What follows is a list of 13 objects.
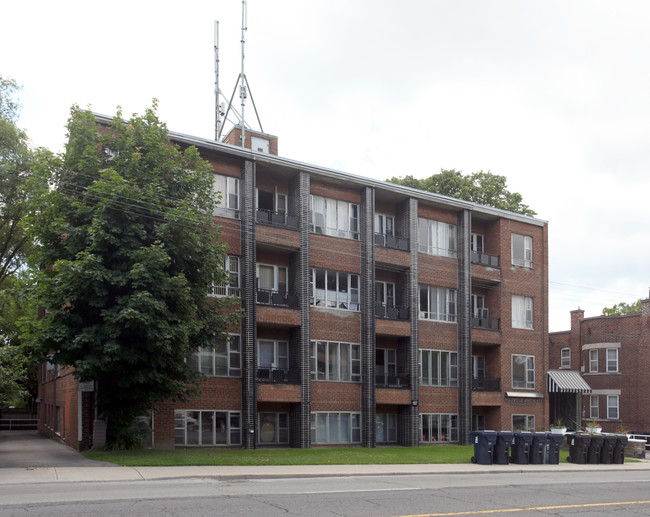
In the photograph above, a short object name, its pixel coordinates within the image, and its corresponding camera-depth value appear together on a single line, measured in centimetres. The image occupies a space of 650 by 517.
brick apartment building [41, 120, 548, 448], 2870
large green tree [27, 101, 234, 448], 2081
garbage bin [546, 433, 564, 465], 2655
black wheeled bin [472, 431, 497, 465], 2477
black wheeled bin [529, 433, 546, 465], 2615
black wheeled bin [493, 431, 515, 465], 2495
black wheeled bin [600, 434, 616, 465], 2825
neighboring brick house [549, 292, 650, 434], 4403
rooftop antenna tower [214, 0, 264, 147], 3228
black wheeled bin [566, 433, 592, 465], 2766
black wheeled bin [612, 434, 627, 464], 2846
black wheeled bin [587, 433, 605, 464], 2792
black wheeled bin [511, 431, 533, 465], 2583
